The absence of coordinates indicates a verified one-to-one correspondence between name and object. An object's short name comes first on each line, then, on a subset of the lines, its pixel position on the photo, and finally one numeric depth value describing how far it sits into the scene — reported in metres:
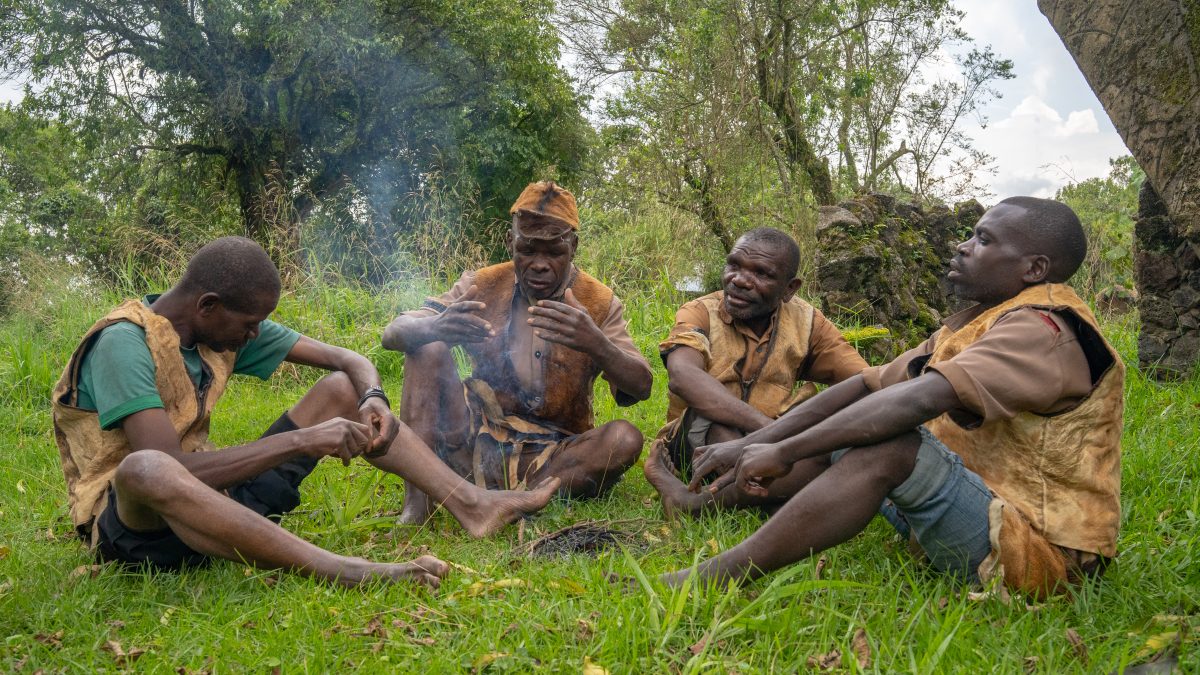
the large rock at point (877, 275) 6.79
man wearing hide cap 4.24
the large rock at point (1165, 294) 5.61
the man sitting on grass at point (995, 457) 2.65
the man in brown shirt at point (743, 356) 4.24
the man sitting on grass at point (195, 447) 3.17
